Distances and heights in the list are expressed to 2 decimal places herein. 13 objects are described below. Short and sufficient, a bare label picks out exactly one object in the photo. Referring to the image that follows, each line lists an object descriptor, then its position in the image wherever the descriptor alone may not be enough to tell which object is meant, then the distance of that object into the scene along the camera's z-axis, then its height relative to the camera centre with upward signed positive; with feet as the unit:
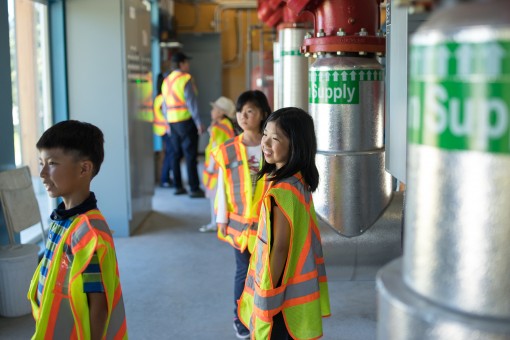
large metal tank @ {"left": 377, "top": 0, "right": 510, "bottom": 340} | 2.69 -0.30
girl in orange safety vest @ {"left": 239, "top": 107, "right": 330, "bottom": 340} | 7.71 -1.60
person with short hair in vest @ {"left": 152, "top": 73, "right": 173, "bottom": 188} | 26.63 -0.75
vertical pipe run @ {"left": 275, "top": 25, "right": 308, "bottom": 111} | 19.02 +1.26
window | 16.61 +0.92
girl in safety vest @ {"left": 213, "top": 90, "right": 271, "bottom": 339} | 10.83 -1.27
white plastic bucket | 12.35 -3.22
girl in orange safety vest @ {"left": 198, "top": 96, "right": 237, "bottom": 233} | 17.98 -0.52
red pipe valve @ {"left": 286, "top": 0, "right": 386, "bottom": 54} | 11.62 +1.51
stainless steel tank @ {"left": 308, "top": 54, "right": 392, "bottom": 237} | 11.82 -0.59
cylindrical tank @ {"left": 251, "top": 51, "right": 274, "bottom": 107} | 28.12 +1.58
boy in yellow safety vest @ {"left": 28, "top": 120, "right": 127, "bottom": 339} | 5.96 -1.34
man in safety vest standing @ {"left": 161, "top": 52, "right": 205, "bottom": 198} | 24.43 -0.23
